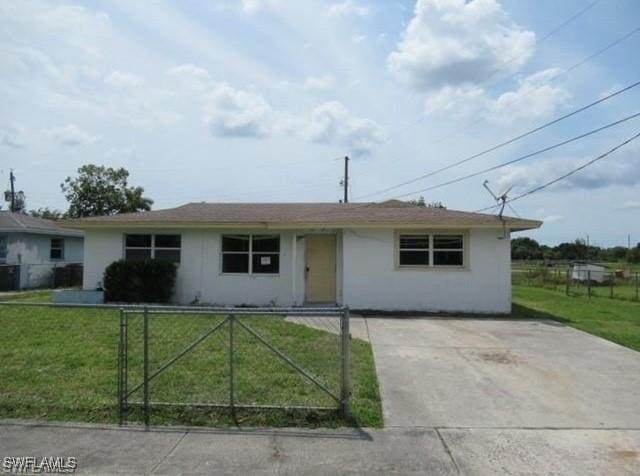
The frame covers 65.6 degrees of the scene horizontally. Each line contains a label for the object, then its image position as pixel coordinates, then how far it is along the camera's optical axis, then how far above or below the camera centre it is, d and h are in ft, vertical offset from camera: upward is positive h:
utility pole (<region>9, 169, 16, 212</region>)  155.63 +22.28
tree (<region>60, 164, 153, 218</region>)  139.44 +19.15
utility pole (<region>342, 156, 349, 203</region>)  114.21 +20.12
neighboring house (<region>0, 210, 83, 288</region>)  68.49 +2.08
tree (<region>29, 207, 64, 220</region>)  168.66 +16.60
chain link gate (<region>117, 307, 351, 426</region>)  17.28 -4.80
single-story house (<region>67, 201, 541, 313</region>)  46.19 +0.77
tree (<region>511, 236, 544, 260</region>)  240.94 +6.39
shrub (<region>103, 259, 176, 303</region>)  47.37 -1.89
